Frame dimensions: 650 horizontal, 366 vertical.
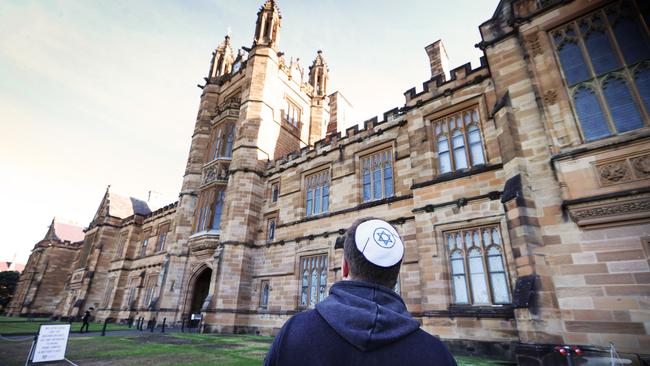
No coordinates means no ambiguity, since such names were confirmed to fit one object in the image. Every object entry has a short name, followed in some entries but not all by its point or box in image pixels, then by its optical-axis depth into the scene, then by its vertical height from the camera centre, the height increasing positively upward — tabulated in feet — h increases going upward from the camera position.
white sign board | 21.36 -2.76
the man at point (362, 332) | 4.32 -0.31
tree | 147.23 +5.84
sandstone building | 20.68 +11.67
